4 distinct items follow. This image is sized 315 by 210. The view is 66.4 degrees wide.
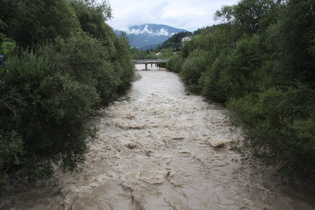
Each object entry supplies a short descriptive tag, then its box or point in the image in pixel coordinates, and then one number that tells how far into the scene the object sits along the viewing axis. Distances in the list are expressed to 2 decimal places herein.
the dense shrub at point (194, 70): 26.01
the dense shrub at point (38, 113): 6.02
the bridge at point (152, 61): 67.71
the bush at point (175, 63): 48.73
